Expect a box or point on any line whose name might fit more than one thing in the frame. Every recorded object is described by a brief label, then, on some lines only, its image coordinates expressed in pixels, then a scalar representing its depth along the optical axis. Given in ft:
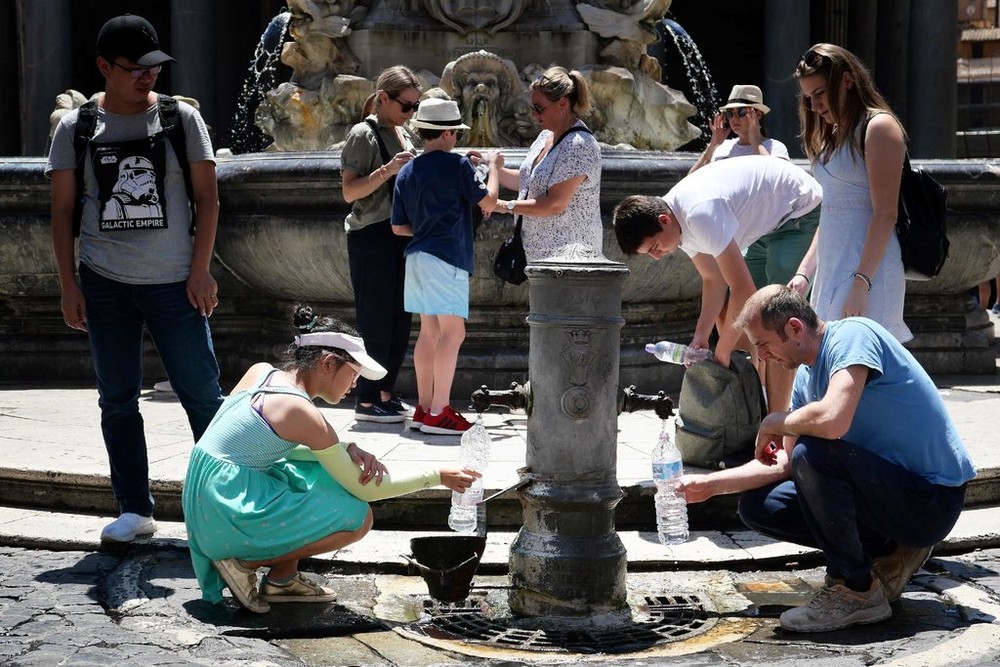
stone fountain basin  48.53
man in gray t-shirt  32.16
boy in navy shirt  41.21
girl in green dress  27.63
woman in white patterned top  39.71
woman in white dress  30.39
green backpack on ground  36.07
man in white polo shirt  32.28
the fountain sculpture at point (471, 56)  56.99
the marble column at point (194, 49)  129.03
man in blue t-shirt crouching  26.86
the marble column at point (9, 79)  149.32
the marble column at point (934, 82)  142.21
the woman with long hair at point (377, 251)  42.73
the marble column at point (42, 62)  130.80
